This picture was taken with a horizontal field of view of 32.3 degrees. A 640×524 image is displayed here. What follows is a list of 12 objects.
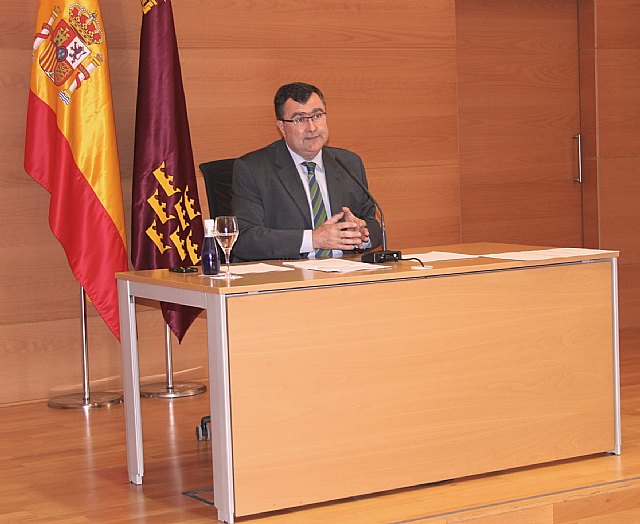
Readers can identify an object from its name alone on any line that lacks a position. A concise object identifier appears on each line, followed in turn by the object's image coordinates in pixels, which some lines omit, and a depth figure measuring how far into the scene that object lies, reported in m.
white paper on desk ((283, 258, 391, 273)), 3.63
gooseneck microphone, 3.85
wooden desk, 3.33
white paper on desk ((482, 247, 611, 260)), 3.86
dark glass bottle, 3.58
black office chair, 4.47
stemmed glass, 3.51
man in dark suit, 4.24
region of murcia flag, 5.26
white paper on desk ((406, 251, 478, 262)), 3.92
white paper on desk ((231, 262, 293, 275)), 3.70
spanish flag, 5.13
